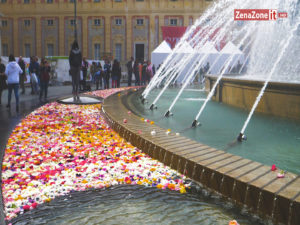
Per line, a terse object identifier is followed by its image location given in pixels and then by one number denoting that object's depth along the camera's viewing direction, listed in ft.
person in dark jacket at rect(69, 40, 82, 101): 35.22
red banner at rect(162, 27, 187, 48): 101.40
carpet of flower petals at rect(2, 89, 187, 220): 11.46
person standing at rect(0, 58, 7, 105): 39.73
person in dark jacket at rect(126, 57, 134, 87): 72.56
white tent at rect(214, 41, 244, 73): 82.01
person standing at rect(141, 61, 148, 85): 76.43
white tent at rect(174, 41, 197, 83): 76.95
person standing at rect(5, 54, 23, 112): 36.01
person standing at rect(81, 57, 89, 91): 58.18
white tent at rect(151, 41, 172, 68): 84.94
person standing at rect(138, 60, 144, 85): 77.04
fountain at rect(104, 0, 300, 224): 9.24
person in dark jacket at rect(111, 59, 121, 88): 63.97
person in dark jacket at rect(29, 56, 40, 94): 54.86
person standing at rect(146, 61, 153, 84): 78.07
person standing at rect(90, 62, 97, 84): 72.02
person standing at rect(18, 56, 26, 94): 60.08
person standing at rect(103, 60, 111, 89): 66.29
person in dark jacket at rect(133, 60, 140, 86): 74.91
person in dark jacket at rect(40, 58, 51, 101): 45.55
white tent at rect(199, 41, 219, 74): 85.15
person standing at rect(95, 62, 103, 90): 66.28
